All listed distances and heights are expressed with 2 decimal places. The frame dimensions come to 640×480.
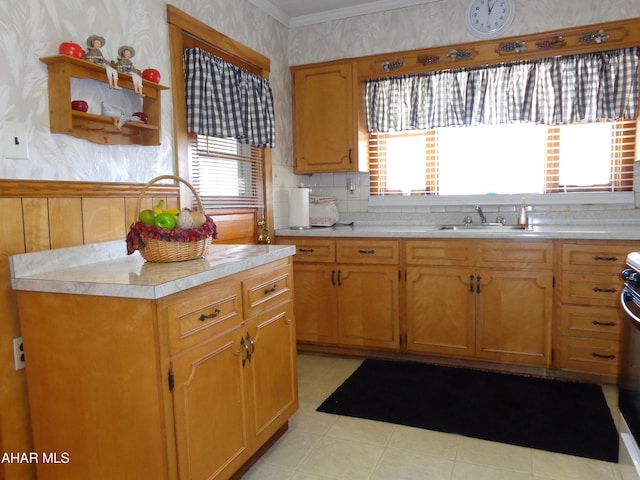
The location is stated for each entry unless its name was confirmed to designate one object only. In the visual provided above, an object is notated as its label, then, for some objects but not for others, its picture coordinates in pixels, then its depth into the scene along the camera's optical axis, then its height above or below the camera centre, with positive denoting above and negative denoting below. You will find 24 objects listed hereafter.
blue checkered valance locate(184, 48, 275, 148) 2.61 +0.64
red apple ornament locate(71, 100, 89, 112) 1.85 +0.41
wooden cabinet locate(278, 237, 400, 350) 3.19 -0.62
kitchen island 1.45 -0.52
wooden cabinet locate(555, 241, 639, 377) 2.68 -0.62
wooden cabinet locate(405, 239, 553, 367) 2.87 -0.62
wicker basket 1.80 -0.17
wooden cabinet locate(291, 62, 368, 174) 3.56 +0.65
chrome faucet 3.37 -0.10
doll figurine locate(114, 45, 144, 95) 2.01 +0.61
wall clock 3.18 +1.25
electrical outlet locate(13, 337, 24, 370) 1.66 -0.50
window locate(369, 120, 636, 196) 3.21 +0.30
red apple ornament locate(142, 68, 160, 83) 2.15 +0.61
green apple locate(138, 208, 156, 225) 1.83 -0.04
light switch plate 1.64 +0.24
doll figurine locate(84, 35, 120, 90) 1.87 +0.60
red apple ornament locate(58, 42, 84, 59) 1.76 +0.60
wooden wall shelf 1.78 +0.39
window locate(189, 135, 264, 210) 2.75 +0.21
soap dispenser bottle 3.23 -0.12
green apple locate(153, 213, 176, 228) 1.81 -0.05
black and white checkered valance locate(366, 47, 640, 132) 3.02 +0.73
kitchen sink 3.29 -0.19
